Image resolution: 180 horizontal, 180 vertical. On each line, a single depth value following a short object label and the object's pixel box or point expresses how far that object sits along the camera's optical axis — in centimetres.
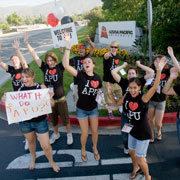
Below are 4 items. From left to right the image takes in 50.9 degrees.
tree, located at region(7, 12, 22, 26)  7319
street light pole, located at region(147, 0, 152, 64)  562
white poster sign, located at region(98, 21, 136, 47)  1029
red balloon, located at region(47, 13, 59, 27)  818
